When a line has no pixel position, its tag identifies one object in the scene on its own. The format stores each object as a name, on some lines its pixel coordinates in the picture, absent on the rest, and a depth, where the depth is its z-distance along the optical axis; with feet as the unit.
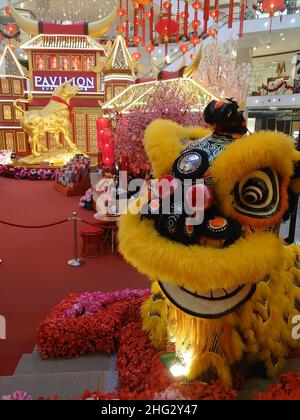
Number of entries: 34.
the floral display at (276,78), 47.16
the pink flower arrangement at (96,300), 8.79
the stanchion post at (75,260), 14.20
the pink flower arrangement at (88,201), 23.47
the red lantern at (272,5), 33.06
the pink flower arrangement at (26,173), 34.91
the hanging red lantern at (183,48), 40.30
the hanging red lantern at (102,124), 25.56
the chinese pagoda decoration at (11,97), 41.60
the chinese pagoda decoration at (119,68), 38.99
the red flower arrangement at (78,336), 7.79
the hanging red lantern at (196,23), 35.09
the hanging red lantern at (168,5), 31.81
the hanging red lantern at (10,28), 44.43
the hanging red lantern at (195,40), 36.38
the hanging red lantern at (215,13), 32.23
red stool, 15.07
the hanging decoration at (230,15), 29.19
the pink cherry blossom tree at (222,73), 38.20
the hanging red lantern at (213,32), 37.53
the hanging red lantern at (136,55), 46.65
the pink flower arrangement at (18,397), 5.17
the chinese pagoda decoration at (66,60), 41.16
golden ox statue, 36.68
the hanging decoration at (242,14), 30.20
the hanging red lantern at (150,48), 42.68
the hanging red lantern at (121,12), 37.19
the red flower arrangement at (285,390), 4.84
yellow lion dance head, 4.37
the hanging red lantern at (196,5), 32.39
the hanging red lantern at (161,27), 41.24
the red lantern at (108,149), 20.44
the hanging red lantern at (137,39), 39.64
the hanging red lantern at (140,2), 29.79
